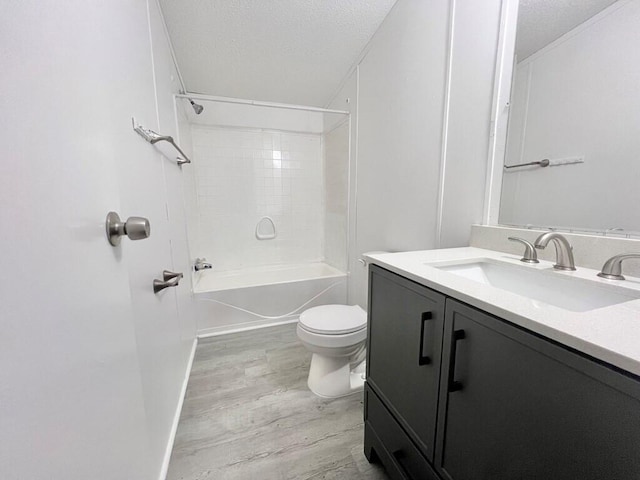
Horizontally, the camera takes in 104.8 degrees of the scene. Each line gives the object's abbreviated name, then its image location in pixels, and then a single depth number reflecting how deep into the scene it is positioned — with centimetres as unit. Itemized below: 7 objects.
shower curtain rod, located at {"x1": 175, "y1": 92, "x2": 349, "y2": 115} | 189
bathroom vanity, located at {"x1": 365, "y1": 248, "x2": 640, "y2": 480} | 39
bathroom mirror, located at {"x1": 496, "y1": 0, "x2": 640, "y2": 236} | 76
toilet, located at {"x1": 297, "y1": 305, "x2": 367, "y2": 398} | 139
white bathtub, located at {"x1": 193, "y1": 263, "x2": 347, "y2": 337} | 221
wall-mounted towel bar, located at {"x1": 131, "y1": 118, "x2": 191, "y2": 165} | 95
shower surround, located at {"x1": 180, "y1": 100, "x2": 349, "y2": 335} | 248
